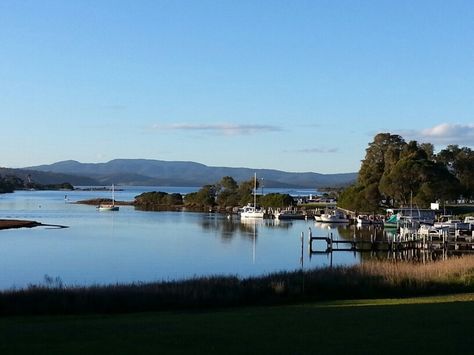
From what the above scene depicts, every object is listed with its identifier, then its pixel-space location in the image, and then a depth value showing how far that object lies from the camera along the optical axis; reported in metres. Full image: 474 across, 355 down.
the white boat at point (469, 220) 71.65
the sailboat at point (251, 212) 114.02
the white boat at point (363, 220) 93.00
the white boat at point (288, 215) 112.81
